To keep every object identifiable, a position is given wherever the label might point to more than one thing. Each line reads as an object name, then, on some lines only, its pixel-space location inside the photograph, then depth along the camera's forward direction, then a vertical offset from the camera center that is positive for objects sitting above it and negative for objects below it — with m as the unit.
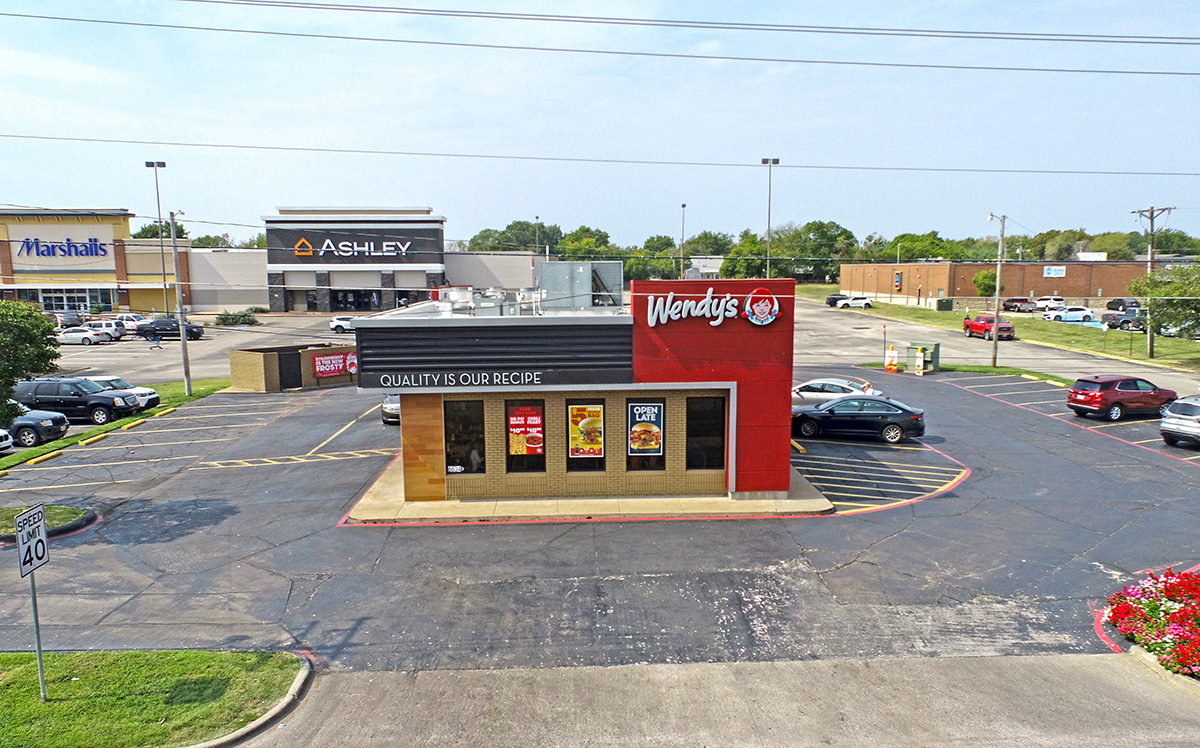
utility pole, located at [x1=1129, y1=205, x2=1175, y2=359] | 43.67 +1.07
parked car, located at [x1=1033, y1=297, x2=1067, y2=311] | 71.75 -2.16
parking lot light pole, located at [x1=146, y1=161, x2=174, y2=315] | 36.62 +6.45
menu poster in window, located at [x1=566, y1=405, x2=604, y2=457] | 17.70 -3.55
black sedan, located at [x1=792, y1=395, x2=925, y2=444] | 24.19 -4.54
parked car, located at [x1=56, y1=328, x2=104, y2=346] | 54.10 -3.67
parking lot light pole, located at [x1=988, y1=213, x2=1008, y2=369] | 39.70 -1.89
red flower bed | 10.40 -5.19
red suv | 27.16 -4.36
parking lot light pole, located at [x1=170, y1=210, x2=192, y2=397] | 33.91 -2.71
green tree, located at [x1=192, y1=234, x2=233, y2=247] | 129.25 +8.58
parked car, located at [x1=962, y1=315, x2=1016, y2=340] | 54.47 -3.49
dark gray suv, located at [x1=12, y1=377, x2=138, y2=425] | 28.92 -4.48
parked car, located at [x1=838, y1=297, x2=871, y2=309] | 78.00 -2.15
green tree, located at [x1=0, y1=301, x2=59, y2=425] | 17.20 -1.40
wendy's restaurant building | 16.98 -2.96
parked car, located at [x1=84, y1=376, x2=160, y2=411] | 30.12 -4.37
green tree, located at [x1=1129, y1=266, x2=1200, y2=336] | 41.06 -0.95
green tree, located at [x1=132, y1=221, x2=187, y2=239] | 114.81 +9.72
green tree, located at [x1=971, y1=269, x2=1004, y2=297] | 76.44 +0.12
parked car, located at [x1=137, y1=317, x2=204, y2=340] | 56.25 -3.32
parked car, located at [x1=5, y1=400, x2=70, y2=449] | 25.83 -5.03
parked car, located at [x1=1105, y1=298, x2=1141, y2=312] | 70.31 -2.26
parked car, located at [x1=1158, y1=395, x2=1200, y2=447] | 22.61 -4.47
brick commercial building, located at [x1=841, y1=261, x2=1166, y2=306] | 79.06 +0.32
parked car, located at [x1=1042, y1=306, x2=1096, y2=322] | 64.62 -2.97
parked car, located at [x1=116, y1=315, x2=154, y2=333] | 57.34 -2.82
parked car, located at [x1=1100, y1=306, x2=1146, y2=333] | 56.02 -3.21
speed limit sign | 9.66 -3.43
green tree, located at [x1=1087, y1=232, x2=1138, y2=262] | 121.38 +6.52
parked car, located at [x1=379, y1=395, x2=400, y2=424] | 26.81 -4.62
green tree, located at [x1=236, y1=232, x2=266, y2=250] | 107.12 +7.29
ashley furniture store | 69.31 +2.90
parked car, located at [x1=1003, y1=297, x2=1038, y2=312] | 72.74 -2.33
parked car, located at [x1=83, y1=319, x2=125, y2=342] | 55.78 -3.15
